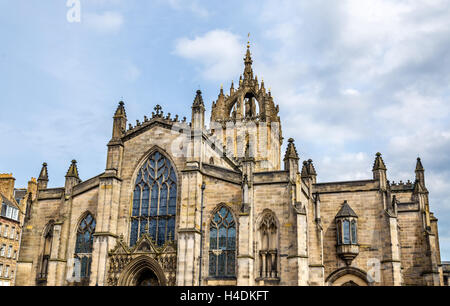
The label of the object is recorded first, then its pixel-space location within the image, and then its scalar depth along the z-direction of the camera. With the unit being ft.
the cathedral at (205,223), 97.04
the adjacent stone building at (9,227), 169.78
